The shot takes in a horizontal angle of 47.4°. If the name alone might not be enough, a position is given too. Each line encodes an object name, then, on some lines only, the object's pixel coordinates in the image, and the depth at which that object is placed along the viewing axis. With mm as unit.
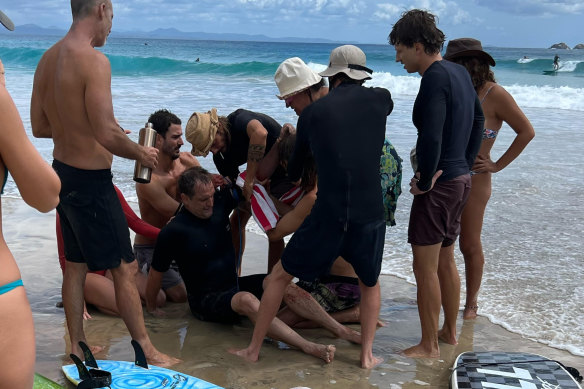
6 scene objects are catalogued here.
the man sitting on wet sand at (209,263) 4230
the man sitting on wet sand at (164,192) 4809
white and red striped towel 4383
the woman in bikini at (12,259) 1839
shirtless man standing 3441
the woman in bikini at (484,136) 4387
